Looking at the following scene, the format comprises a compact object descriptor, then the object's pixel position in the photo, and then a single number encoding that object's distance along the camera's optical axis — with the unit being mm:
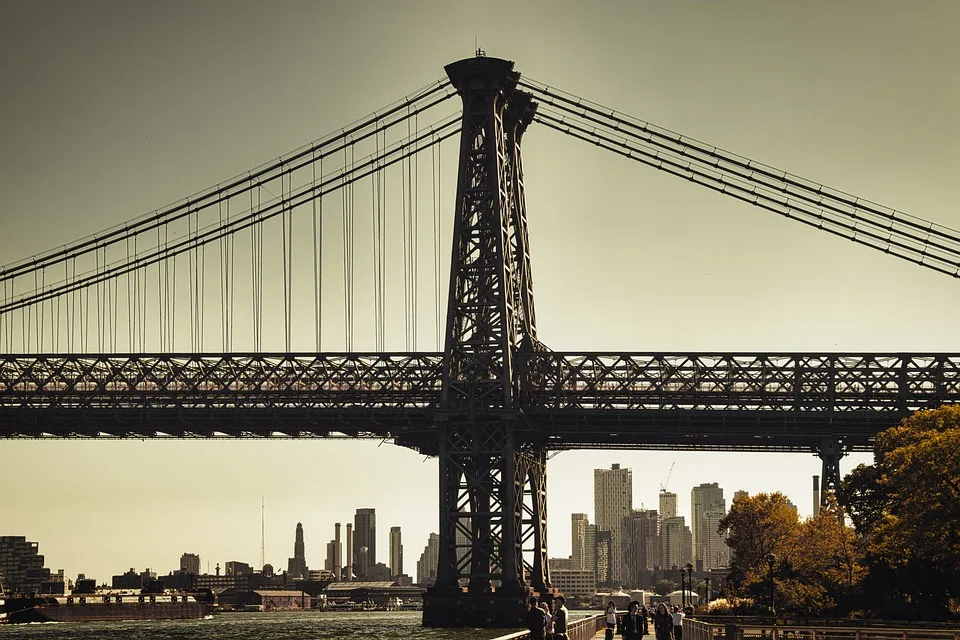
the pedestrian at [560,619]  63672
